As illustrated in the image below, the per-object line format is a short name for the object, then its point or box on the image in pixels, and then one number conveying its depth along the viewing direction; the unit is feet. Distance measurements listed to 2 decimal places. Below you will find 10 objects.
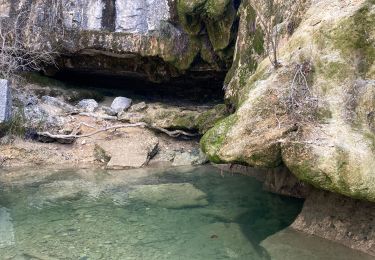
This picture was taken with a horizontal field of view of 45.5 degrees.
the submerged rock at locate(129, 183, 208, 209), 19.67
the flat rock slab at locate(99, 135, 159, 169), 25.70
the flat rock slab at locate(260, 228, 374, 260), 14.33
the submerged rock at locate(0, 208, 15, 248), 15.67
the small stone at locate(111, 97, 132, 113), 33.25
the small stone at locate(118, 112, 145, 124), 30.53
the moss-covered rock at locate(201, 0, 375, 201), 12.66
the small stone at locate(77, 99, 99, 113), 32.65
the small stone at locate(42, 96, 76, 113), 31.89
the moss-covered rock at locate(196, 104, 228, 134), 26.61
